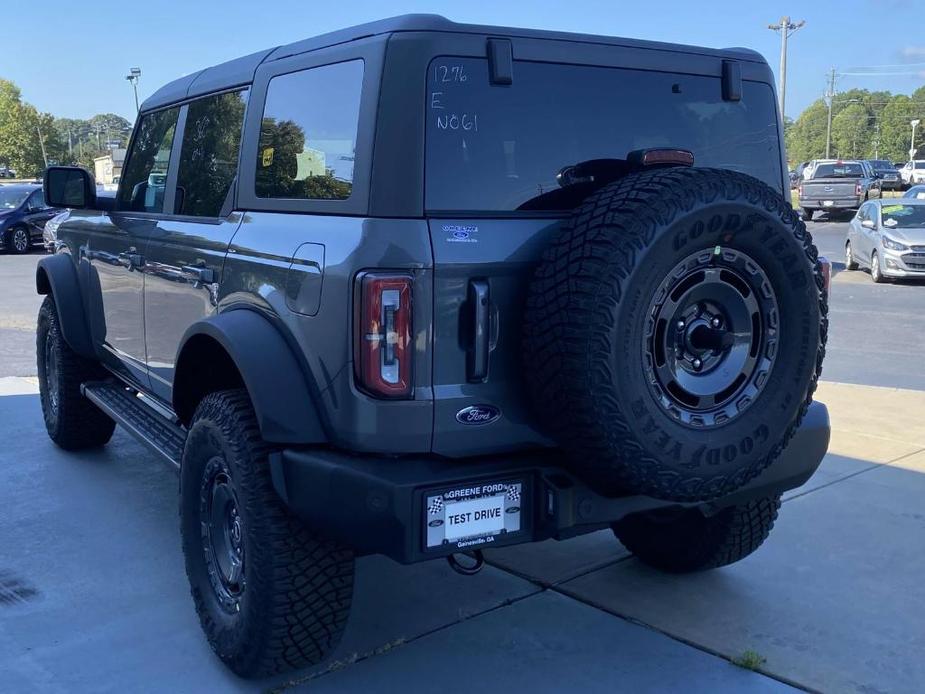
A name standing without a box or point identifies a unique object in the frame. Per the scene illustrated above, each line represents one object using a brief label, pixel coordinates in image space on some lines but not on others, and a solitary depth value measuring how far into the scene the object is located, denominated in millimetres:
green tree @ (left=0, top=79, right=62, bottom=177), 87812
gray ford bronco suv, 2594
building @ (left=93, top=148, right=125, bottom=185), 78638
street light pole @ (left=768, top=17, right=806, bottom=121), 41716
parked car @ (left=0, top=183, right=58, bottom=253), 20609
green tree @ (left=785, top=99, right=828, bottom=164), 145000
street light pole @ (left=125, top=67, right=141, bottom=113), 42216
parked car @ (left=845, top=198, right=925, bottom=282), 14633
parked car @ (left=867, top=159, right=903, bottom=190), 42678
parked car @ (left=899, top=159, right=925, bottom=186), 46906
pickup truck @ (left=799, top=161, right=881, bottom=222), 28734
